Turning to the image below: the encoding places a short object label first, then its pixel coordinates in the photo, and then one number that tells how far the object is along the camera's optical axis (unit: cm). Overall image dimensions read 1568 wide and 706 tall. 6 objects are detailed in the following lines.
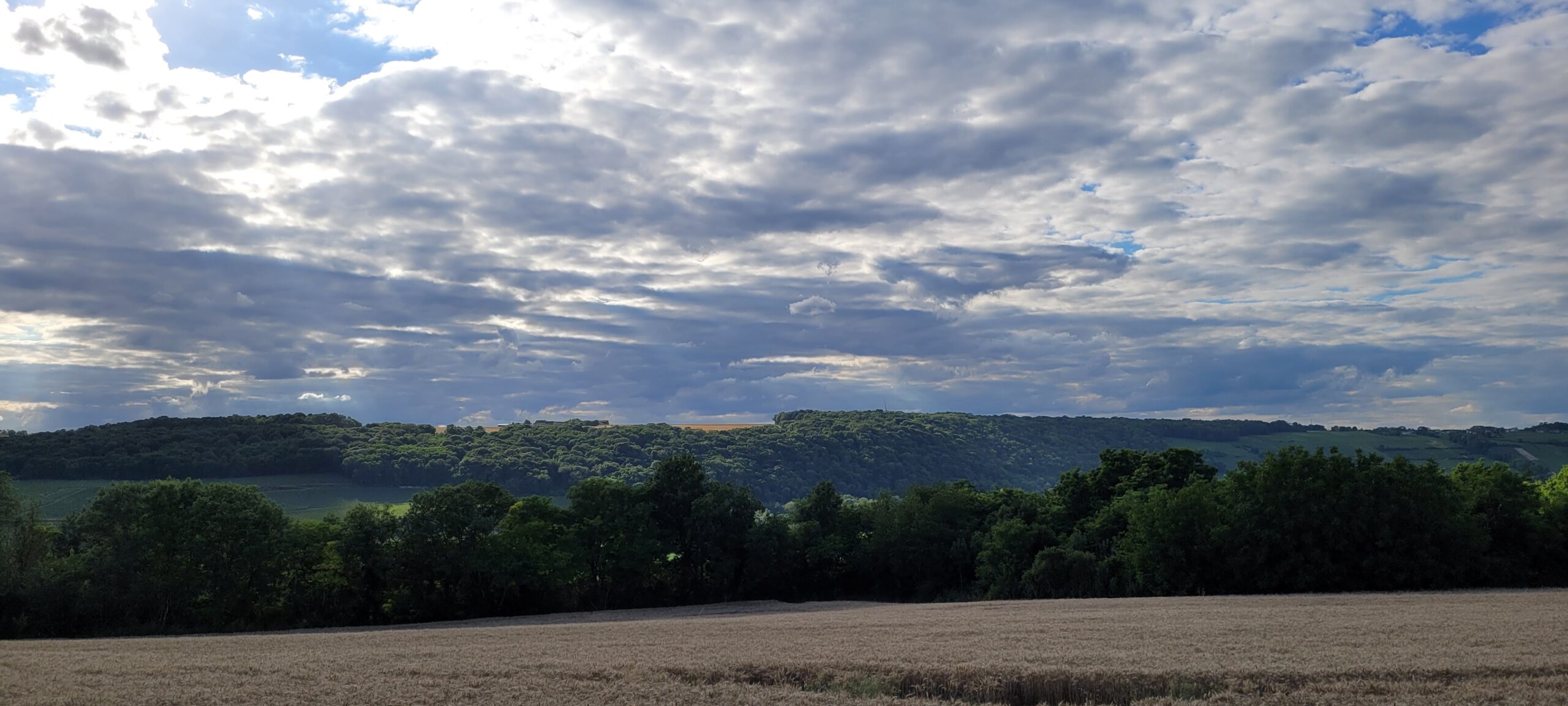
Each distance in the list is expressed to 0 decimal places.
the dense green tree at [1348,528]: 5178
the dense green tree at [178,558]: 5156
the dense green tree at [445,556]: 5997
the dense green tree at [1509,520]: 5391
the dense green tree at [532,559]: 6088
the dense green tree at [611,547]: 6681
